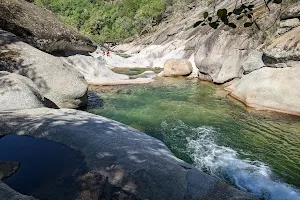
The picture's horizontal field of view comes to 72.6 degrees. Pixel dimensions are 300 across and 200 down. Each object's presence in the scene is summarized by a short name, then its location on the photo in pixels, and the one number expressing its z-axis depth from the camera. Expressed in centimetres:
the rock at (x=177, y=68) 1983
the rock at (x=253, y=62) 1404
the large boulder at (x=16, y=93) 666
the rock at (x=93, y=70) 1623
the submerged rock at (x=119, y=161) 379
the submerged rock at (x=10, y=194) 332
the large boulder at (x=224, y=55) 1656
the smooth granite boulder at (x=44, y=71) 884
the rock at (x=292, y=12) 1296
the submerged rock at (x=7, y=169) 390
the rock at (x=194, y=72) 2001
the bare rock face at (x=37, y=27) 1052
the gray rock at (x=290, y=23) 1315
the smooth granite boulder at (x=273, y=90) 1085
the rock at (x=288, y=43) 1154
